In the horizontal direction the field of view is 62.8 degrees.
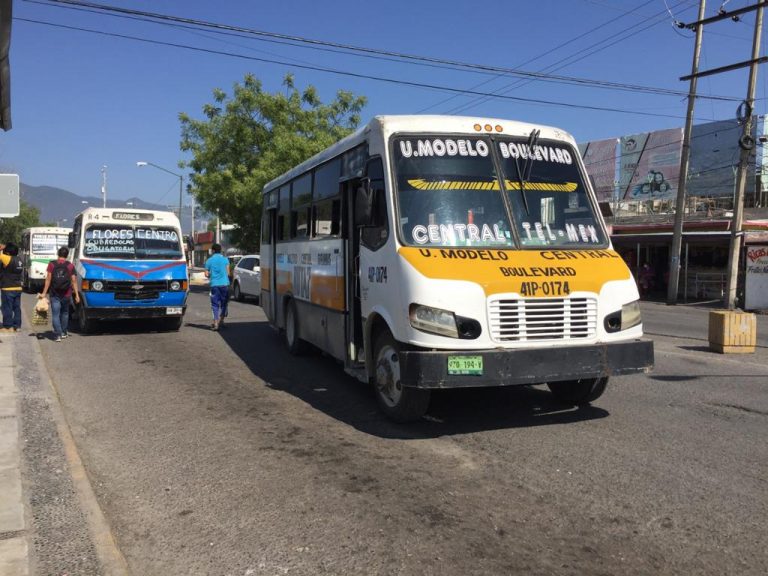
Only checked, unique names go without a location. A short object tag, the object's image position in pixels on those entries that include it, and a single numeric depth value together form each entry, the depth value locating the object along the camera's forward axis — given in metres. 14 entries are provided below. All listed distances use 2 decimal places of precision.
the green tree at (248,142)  26.31
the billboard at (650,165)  37.28
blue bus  12.01
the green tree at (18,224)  73.94
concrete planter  10.77
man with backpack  11.40
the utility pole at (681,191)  22.31
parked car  20.75
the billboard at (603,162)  40.34
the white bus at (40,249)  25.77
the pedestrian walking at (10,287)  12.38
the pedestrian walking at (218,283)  13.12
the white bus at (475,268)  5.31
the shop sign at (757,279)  20.70
